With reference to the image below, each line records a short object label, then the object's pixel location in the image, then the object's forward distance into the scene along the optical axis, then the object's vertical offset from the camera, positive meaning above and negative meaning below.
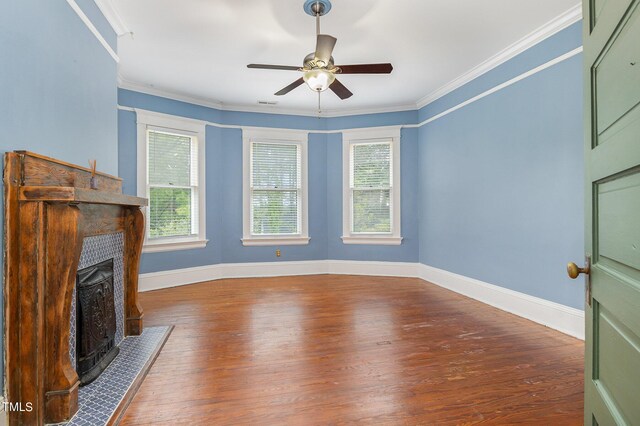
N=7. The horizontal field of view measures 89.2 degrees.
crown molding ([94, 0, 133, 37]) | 2.56 +1.66
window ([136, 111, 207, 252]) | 4.43 +0.49
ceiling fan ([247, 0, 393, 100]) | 2.46 +1.22
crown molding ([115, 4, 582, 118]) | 2.83 +1.69
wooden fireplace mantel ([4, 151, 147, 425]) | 1.54 -0.33
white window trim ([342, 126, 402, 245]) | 5.32 +0.45
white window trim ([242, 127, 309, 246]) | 5.28 +0.52
